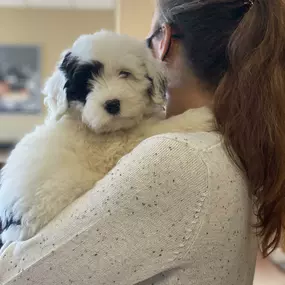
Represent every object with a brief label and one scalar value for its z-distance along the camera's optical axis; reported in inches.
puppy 43.9
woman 35.8
